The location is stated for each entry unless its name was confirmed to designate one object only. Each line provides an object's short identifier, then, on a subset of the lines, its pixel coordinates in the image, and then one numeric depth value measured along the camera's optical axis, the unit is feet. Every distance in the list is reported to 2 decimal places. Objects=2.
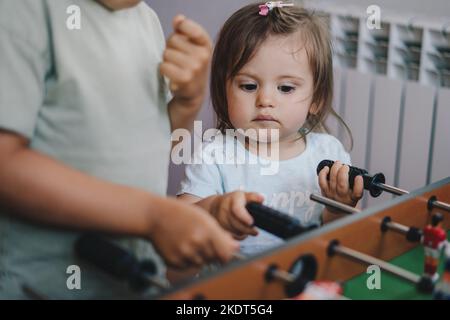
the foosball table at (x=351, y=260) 3.40
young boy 3.39
